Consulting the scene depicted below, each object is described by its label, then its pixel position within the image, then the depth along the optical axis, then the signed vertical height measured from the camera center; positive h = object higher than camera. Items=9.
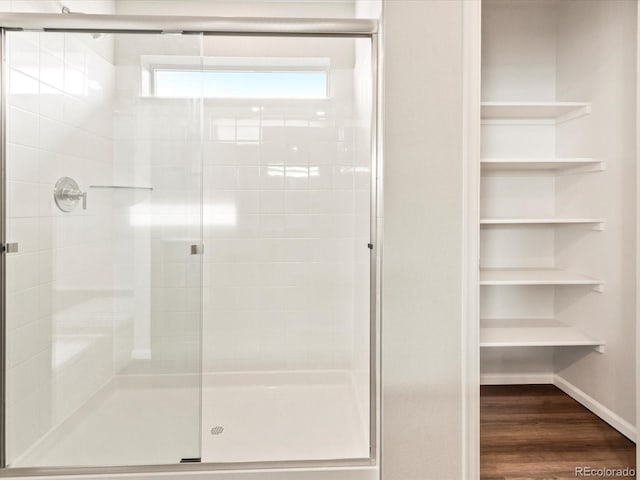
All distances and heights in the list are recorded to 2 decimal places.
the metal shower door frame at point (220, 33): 1.76 +0.57
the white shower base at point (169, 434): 1.81 -0.86
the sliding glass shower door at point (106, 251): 1.82 -0.06
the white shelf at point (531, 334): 2.28 -0.52
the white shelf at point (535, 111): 2.37 +0.73
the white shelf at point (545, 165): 2.31 +0.41
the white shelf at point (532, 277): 2.30 -0.21
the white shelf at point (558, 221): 2.26 +0.09
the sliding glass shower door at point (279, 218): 2.74 +0.12
